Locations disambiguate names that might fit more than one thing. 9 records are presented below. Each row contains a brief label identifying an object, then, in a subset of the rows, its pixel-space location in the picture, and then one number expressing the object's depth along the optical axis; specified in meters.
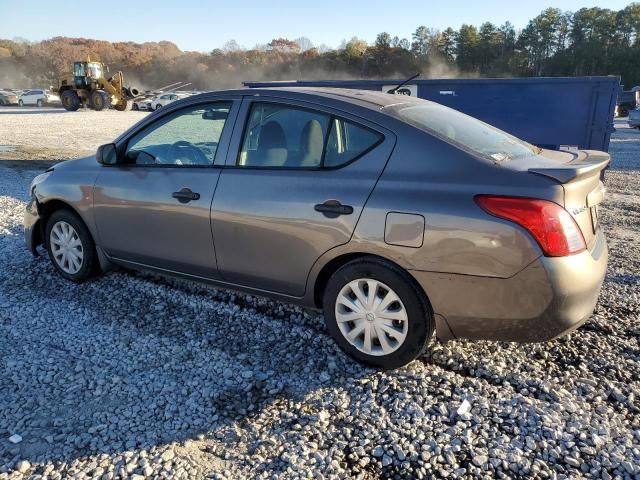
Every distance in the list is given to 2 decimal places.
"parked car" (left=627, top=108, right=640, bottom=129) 23.56
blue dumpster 8.58
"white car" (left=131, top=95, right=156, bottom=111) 41.00
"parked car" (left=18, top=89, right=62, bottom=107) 45.81
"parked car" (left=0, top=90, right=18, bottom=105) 46.28
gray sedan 2.74
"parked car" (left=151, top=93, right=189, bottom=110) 39.15
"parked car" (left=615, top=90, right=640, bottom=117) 32.47
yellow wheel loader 34.31
